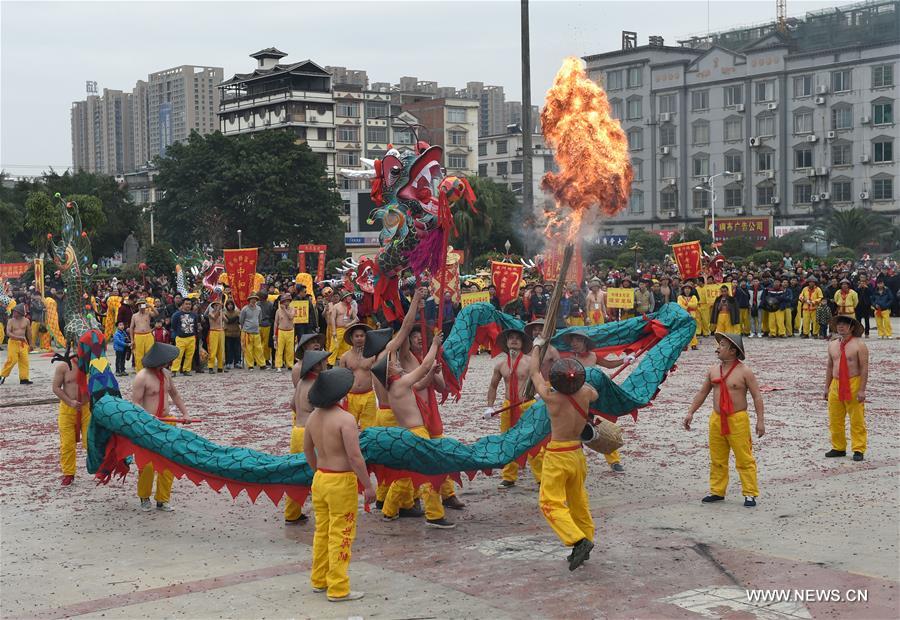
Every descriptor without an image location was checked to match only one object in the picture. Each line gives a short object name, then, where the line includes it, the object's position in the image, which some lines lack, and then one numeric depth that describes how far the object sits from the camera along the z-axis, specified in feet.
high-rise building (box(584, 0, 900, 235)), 196.03
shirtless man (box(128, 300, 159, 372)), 62.54
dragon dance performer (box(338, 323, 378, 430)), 33.96
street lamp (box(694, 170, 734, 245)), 184.55
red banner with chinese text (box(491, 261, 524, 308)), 76.79
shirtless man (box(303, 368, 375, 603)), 23.50
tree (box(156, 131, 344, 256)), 193.57
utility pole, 73.77
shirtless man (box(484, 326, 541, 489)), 34.81
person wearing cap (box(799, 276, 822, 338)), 85.35
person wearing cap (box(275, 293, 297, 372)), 70.18
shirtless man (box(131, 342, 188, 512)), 32.22
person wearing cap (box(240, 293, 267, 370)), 71.00
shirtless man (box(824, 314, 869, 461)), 37.14
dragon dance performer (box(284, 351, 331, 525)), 30.29
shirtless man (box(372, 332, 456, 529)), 29.68
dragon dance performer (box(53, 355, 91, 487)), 35.32
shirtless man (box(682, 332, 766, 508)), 31.19
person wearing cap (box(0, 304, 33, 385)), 61.52
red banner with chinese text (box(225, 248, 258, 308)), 76.54
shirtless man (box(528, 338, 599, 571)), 25.53
